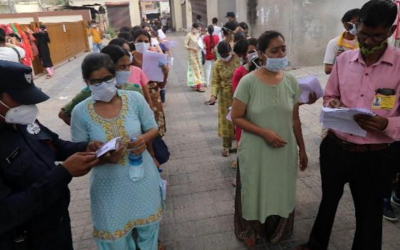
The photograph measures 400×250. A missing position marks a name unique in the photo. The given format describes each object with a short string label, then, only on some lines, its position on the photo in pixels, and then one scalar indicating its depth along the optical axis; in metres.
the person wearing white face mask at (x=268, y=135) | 2.33
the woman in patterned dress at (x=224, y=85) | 4.52
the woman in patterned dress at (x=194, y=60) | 8.41
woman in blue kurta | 1.92
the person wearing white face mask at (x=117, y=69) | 2.68
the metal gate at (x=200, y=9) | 23.61
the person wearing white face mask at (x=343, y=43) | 3.83
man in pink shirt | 1.88
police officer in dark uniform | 1.39
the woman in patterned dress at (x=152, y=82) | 4.06
